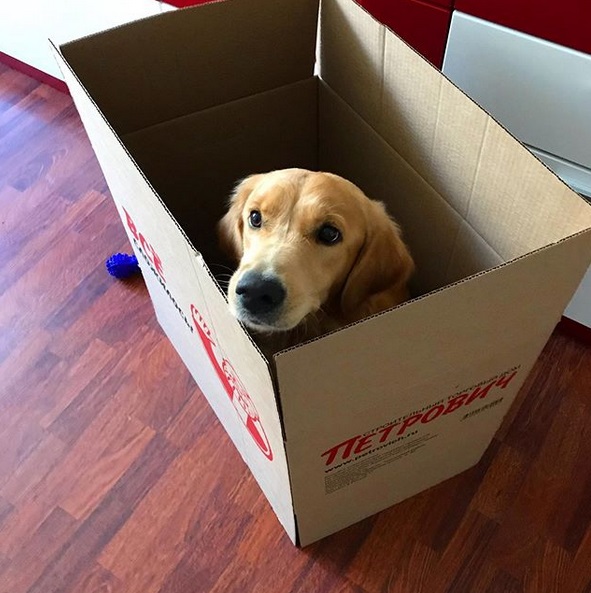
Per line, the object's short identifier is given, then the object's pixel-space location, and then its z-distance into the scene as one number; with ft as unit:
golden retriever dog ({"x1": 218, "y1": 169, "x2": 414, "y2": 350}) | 3.33
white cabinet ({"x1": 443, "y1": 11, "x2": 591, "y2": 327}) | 3.84
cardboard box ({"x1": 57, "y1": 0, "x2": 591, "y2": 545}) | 2.72
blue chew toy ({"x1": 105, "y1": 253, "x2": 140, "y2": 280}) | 5.85
